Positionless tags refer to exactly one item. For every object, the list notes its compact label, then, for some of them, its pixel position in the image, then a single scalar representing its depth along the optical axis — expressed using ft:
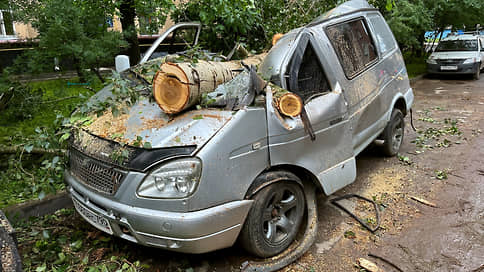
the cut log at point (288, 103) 9.34
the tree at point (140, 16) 18.60
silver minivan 8.10
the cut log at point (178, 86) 9.10
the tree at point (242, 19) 16.89
